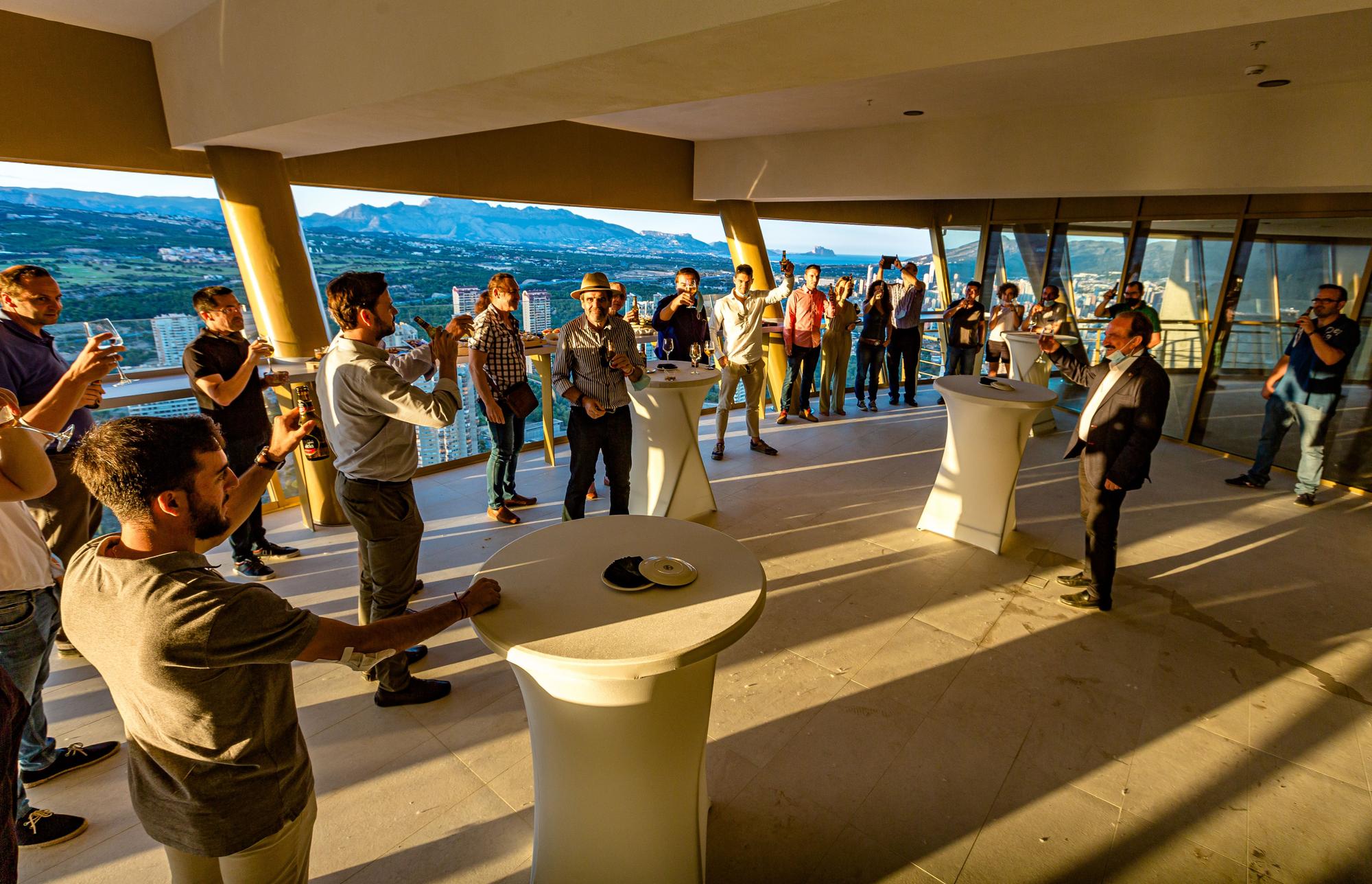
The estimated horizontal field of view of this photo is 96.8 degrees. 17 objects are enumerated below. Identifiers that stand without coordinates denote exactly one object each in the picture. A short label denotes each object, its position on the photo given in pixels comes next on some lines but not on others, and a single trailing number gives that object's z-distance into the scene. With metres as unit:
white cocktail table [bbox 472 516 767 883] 1.45
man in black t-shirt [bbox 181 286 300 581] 3.37
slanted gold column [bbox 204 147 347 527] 4.12
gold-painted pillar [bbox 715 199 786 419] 8.27
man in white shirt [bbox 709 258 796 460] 5.76
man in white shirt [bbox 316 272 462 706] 2.39
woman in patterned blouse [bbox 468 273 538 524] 4.22
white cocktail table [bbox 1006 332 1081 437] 6.81
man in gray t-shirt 1.09
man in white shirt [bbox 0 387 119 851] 1.98
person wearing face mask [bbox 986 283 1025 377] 7.51
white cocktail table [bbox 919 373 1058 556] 4.07
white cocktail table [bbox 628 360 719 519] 4.38
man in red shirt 7.17
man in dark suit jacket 3.20
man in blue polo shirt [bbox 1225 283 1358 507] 4.81
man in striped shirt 3.89
